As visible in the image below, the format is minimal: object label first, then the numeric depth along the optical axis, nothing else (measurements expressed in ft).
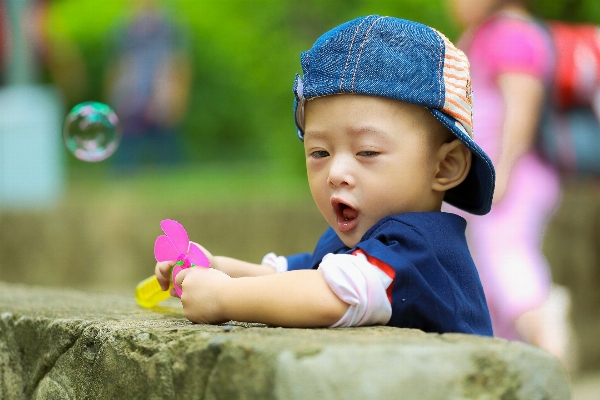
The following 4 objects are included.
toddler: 8.00
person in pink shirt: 10.24
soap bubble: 10.20
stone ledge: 7.57
